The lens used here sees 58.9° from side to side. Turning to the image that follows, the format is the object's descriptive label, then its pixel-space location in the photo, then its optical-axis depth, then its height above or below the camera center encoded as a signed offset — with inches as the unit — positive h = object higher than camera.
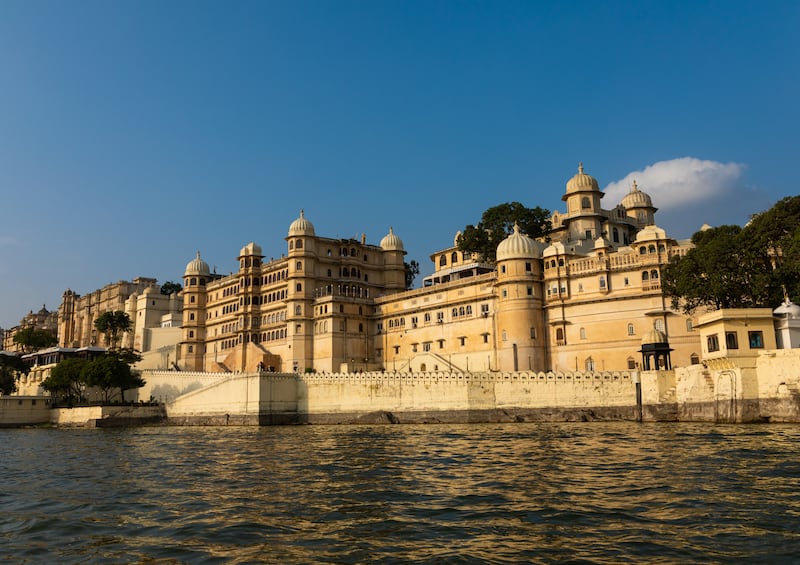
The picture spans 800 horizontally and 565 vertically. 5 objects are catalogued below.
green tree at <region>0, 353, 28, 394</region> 3511.3 +112.8
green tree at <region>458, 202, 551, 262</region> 2999.5 +641.5
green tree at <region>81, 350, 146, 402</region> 2760.8 +59.7
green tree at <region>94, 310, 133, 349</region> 4025.6 +372.3
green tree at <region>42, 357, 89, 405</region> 2869.1 +41.8
